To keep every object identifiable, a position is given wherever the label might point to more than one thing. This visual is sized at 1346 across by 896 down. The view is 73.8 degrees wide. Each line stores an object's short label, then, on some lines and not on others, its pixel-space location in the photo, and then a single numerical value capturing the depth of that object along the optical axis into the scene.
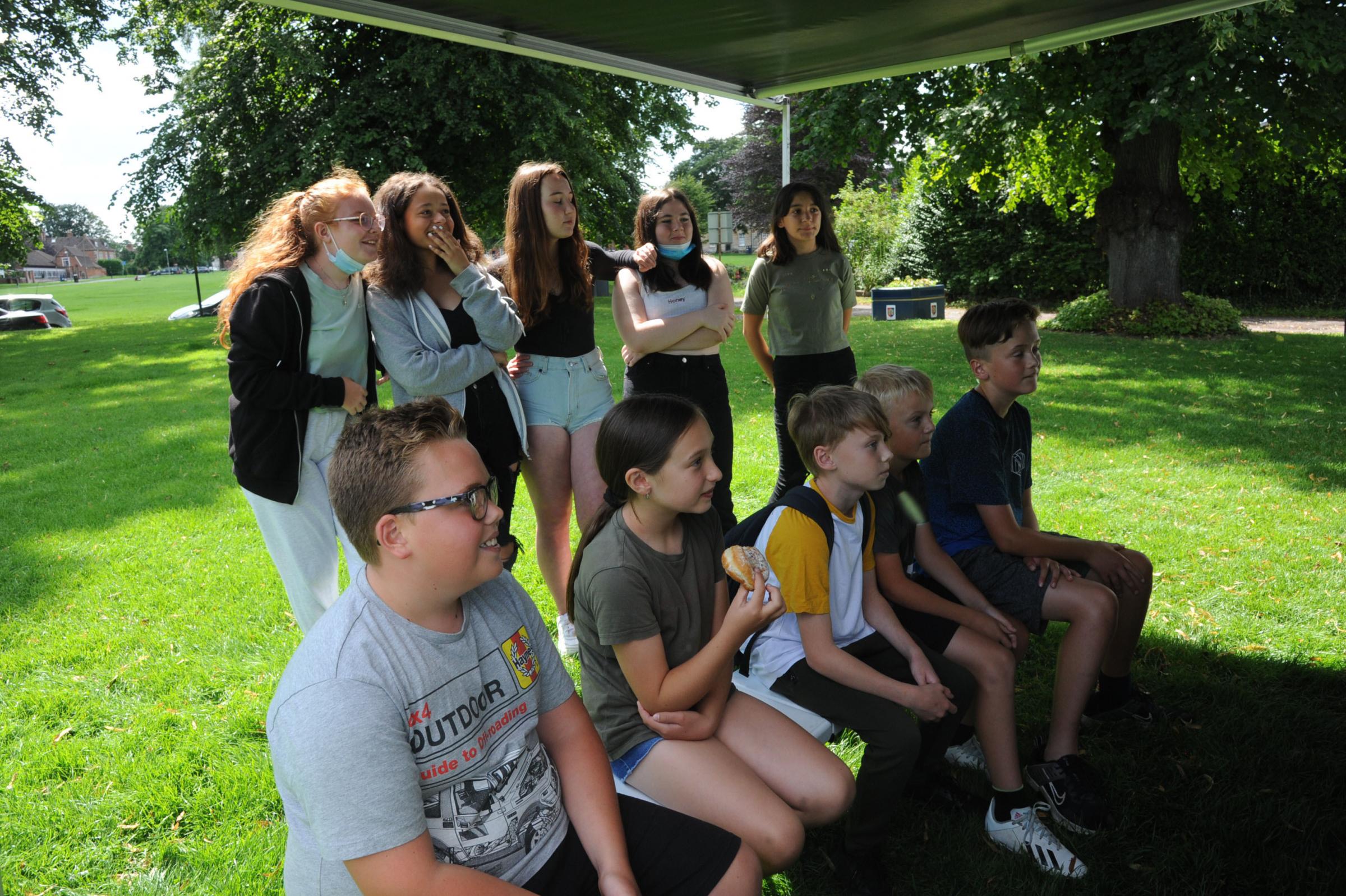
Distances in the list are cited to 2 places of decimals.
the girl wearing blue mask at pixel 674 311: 4.32
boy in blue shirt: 2.97
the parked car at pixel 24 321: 27.38
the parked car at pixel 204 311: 29.30
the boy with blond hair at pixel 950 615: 2.74
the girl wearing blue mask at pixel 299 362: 2.96
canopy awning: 3.49
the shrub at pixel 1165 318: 14.27
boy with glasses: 1.47
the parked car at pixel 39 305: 29.25
